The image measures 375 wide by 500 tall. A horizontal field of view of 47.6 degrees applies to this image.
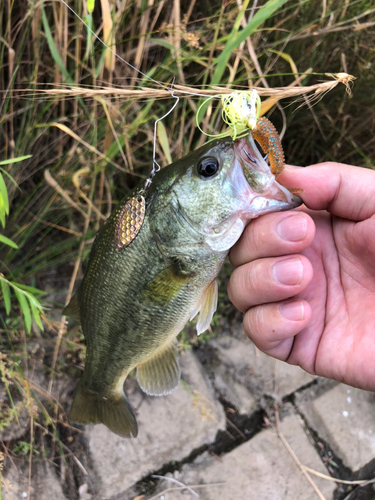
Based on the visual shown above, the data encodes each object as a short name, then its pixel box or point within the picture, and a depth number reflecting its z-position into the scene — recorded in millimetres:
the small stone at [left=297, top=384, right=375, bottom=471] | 342
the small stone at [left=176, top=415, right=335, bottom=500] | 318
